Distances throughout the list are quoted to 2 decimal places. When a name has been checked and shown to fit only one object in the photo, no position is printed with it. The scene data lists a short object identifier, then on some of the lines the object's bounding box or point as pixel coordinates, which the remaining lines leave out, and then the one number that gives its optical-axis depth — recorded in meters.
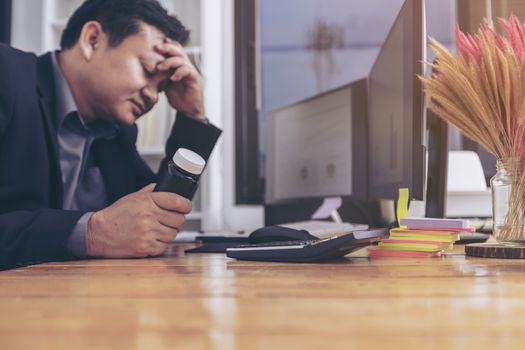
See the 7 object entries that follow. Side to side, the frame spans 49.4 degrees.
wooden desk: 0.35
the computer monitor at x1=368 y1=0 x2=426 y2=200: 1.06
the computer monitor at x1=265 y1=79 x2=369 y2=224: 1.88
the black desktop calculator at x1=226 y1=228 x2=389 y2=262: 0.83
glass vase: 0.91
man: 1.29
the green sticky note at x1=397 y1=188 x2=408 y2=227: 1.02
